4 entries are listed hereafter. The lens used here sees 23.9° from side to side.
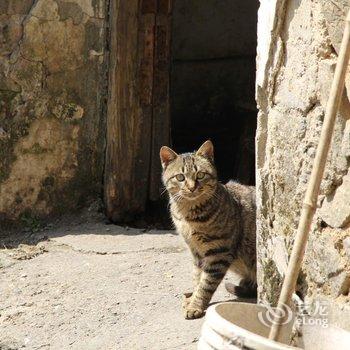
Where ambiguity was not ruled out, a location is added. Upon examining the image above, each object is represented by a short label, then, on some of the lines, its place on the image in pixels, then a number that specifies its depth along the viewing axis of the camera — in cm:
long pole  269
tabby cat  495
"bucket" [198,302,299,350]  258
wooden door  617
